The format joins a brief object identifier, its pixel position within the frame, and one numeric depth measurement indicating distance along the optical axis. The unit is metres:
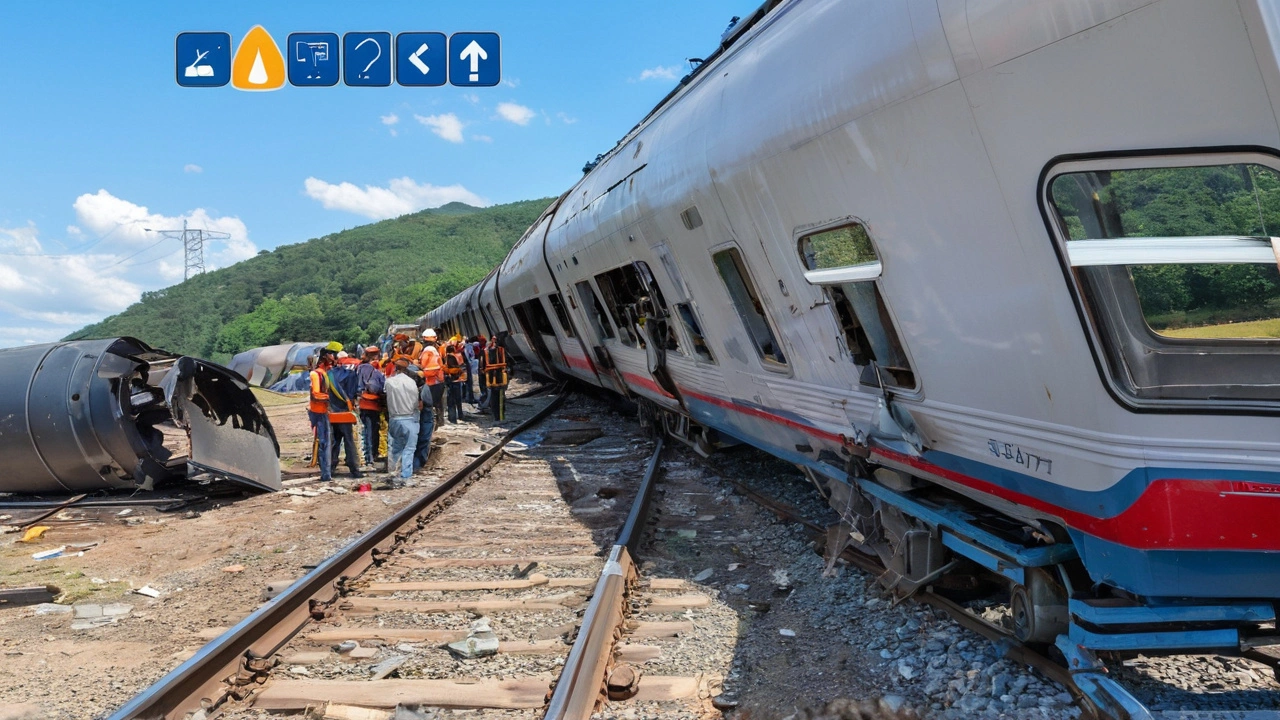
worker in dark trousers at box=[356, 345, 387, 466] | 11.29
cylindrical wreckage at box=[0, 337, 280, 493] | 9.16
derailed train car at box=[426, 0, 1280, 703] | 2.75
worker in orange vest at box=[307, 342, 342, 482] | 10.41
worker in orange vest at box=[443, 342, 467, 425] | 15.23
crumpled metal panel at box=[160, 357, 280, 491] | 8.86
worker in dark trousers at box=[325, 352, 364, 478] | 10.45
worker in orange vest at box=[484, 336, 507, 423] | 15.81
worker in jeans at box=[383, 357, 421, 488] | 10.27
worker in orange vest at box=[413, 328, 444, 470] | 11.32
